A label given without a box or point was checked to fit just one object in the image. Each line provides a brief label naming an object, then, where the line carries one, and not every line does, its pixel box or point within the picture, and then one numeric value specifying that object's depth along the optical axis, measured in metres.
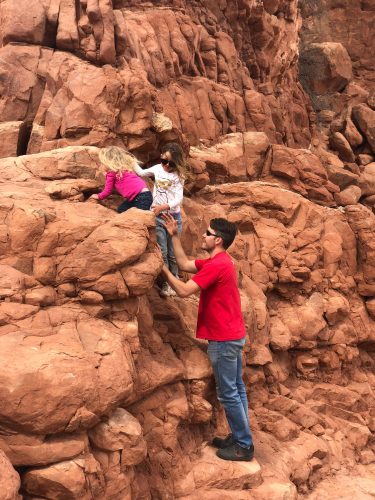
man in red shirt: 6.75
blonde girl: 7.75
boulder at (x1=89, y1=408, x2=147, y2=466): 5.73
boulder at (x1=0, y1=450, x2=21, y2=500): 4.49
